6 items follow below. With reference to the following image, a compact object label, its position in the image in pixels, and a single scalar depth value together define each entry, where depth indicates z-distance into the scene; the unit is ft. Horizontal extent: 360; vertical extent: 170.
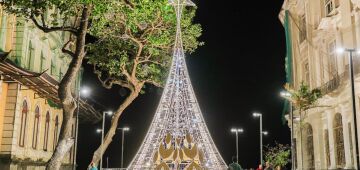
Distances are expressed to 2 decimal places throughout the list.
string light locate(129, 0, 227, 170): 69.26
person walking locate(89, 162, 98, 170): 78.86
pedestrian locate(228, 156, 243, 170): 43.30
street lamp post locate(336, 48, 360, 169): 59.29
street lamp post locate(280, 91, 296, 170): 87.13
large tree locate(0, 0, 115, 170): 53.83
